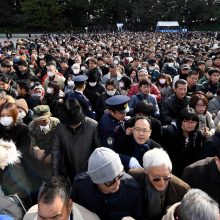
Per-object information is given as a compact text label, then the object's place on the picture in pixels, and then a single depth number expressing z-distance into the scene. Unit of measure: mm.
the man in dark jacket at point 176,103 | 4480
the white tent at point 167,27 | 43281
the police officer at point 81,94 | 4703
